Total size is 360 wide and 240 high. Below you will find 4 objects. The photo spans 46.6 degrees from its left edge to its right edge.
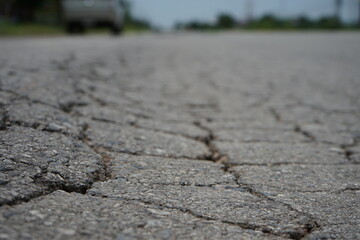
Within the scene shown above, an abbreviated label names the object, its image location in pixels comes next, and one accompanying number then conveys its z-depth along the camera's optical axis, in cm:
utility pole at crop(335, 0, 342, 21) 3488
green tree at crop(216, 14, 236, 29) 5794
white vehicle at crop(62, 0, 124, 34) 1280
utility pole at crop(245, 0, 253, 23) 5047
